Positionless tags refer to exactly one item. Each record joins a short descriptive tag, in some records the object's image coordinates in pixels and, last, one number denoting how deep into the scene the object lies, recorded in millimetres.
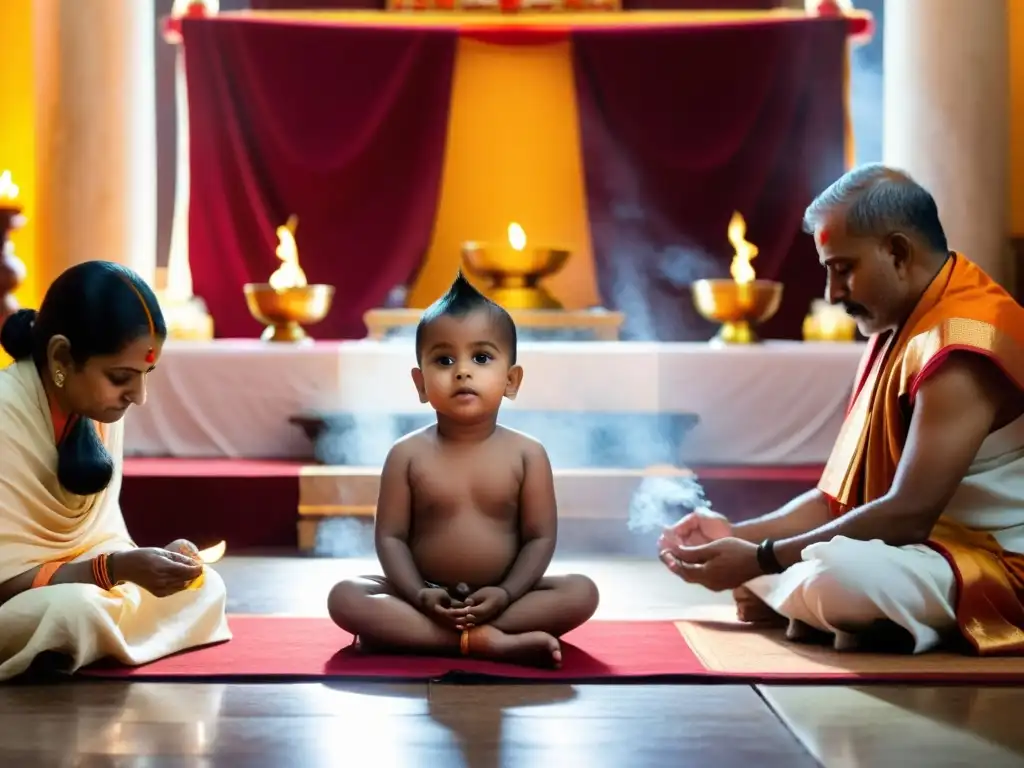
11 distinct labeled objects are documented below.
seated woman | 2434
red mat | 2449
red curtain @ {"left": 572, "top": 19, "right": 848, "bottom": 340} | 6848
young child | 2619
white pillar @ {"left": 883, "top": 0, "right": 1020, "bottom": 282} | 5945
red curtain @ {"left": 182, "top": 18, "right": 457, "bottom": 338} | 6875
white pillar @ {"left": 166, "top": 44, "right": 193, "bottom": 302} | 7285
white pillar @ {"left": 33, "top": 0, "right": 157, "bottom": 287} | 6133
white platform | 5086
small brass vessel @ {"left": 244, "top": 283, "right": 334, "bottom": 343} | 5535
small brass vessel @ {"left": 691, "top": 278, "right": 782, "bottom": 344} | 5543
